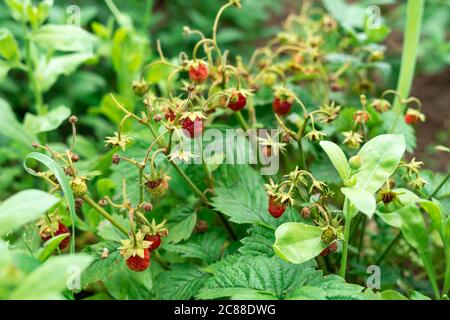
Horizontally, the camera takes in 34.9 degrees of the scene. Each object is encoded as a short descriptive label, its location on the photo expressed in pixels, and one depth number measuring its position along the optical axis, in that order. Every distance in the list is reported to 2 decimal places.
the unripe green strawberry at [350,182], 0.36
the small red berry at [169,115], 0.41
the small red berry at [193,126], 0.39
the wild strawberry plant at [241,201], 0.36
